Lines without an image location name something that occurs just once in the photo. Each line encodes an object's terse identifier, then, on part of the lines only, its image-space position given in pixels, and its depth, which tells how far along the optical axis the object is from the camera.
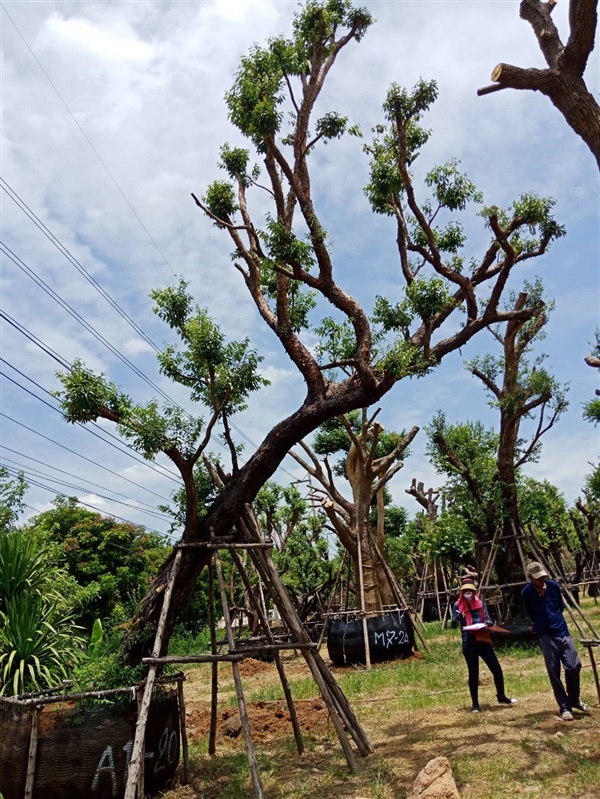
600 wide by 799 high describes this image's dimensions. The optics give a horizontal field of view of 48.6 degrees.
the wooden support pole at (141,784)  5.55
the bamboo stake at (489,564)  14.07
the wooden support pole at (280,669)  7.20
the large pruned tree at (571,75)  5.65
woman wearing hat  8.15
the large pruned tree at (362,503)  16.38
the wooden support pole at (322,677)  6.54
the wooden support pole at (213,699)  7.54
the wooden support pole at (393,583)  15.75
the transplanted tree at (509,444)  14.96
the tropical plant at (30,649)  6.82
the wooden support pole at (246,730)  5.56
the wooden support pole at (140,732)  5.29
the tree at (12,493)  20.14
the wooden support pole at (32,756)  5.51
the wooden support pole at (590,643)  6.70
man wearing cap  7.08
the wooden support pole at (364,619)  13.34
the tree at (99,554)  20.89
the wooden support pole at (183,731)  6.54
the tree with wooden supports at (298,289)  7.34
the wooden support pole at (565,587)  12.16
